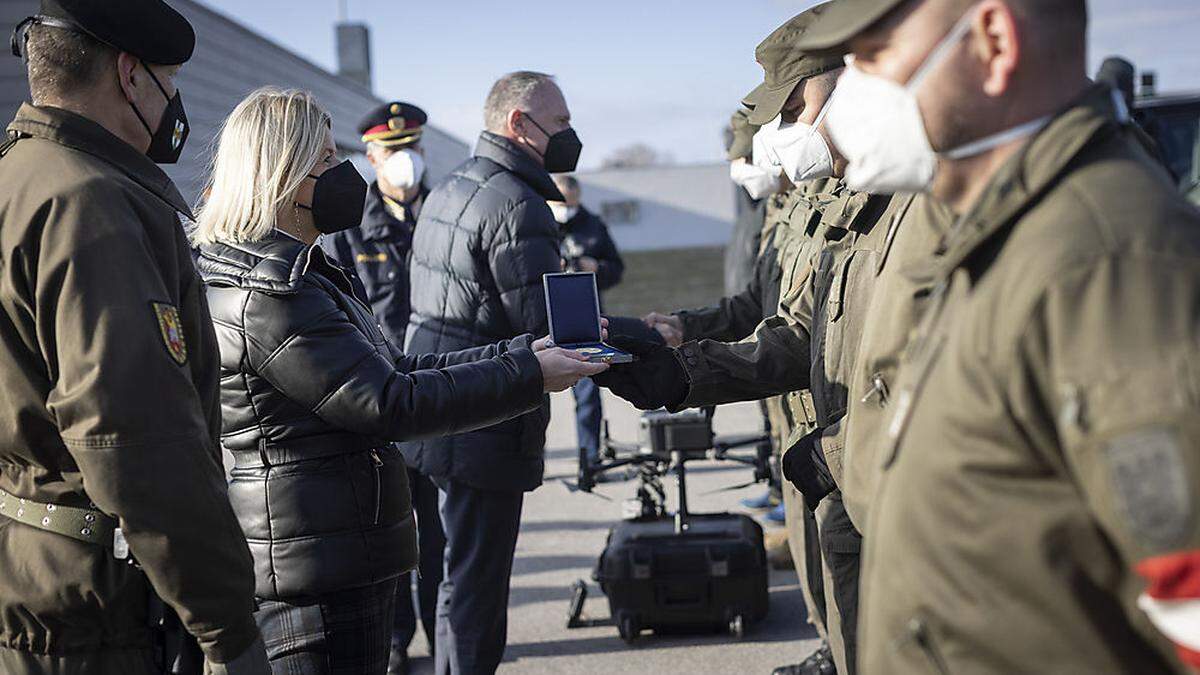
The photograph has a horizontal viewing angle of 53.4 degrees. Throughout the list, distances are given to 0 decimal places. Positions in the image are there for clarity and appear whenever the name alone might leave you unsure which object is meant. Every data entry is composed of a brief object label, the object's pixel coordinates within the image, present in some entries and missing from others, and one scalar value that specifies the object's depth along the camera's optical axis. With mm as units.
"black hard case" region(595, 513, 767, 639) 5754
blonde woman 2980
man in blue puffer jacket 4535
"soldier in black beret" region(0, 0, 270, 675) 2215
